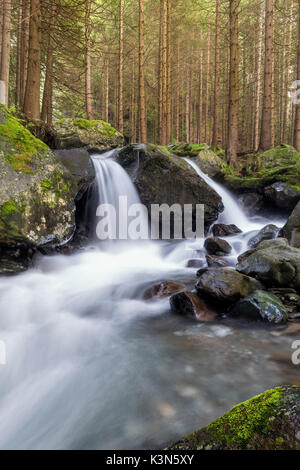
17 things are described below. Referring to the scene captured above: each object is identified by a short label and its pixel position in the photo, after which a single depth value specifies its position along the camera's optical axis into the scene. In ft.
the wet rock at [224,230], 29.55
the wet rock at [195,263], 22.67
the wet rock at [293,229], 22.65
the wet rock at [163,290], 17.08
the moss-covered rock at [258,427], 4.07
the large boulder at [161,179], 28.78
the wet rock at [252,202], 35.17
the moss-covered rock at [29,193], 17.01
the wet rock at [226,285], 14.67
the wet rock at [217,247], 24.27
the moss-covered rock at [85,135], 39.68
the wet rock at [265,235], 25.46
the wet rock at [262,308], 13.37
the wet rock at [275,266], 15.94
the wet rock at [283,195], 31.63
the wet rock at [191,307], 14.19
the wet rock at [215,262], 21.27
